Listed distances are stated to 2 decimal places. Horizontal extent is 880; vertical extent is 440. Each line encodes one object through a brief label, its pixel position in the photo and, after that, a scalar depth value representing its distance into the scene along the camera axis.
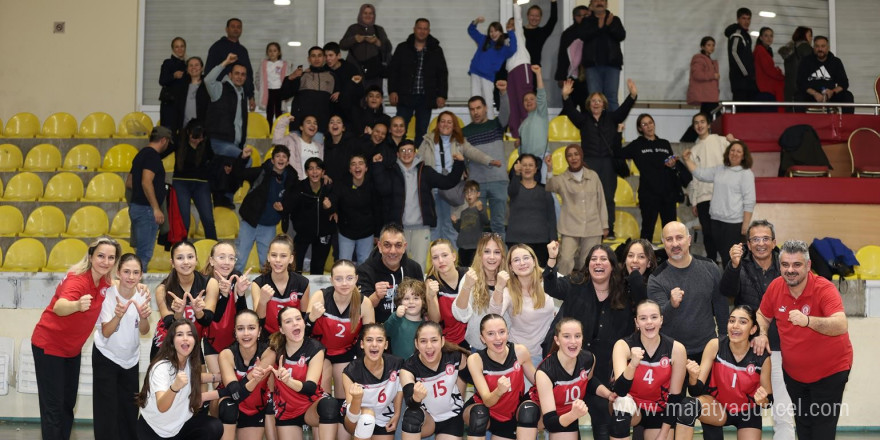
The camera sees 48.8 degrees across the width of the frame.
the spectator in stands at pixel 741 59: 12.65
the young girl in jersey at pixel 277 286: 7.11
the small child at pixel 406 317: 6.98
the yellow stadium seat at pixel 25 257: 10.08
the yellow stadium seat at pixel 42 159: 12.39
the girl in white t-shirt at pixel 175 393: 6.46
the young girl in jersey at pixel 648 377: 6.52
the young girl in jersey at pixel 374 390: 6.68
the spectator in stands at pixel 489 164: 10.03
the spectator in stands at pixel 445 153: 9.91
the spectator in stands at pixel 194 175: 10.03
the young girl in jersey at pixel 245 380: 6.70
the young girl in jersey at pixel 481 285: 6.91
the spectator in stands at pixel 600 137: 10.27
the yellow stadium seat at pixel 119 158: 12.24
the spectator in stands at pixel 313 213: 9.45
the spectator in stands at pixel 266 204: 9.68
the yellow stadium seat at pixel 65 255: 10.02
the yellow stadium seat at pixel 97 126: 13.09
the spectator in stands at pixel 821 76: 12.41
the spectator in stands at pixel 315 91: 10.62
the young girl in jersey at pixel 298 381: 6.82
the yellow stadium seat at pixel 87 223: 10.92
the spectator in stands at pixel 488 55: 11.48
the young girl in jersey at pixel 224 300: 6.98
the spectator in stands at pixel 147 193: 9.55
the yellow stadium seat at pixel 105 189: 11.65
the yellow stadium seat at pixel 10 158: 12.43
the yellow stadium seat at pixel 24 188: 11.75
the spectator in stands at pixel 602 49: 11.58
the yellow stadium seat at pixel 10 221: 11.01
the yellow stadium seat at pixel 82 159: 12.34
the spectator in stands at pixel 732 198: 9.58
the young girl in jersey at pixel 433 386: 6.64
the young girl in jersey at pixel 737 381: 6.67
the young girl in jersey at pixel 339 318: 7.00
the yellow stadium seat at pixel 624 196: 11.53
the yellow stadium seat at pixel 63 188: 11.71
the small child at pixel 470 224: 9.24
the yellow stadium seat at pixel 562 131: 12.70
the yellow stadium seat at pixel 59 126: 13.11
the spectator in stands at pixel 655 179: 10.20
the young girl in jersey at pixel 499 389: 6.61
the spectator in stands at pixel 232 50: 11.27
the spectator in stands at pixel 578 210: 9.48
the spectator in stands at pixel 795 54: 12.77
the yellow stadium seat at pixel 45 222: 10.96
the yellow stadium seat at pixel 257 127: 12.88
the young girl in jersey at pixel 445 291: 7.09
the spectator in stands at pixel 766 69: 13.05
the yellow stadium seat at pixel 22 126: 13.19
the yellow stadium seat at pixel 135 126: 13.01
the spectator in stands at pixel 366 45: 11.44
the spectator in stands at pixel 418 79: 11.17
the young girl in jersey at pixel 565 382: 6.55
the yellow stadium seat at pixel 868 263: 9.55
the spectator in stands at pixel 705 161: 10.06
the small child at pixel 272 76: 12.39
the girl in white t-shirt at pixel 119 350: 6.72
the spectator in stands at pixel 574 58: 11.97
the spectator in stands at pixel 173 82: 11.34
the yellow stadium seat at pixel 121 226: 10.87
